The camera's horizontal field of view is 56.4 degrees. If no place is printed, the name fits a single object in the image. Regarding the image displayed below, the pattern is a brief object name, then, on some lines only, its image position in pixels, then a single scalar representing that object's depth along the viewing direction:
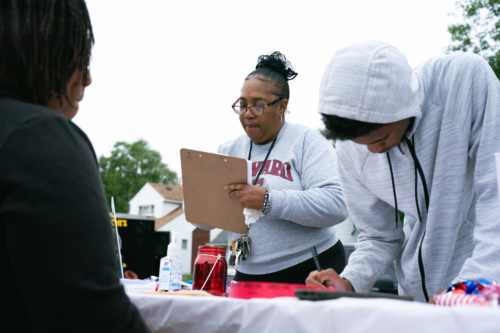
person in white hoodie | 1.32
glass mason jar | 1.66
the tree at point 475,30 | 12.75
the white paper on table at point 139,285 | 1.52
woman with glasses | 1.95
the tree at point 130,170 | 47.22
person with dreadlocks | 0.75
